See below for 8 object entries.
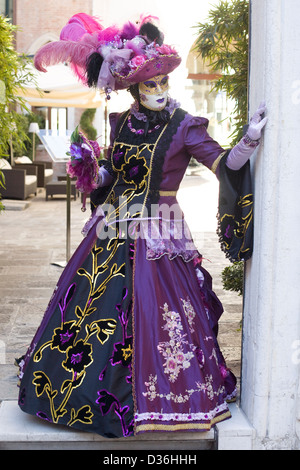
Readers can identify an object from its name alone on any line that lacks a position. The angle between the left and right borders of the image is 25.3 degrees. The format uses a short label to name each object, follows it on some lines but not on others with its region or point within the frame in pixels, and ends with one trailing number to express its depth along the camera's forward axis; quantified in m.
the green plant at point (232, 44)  3.87
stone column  2.49
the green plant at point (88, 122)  17.41
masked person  2.61
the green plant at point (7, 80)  4.91
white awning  7.81
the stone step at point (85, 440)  2.68
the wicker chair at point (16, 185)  11.57
